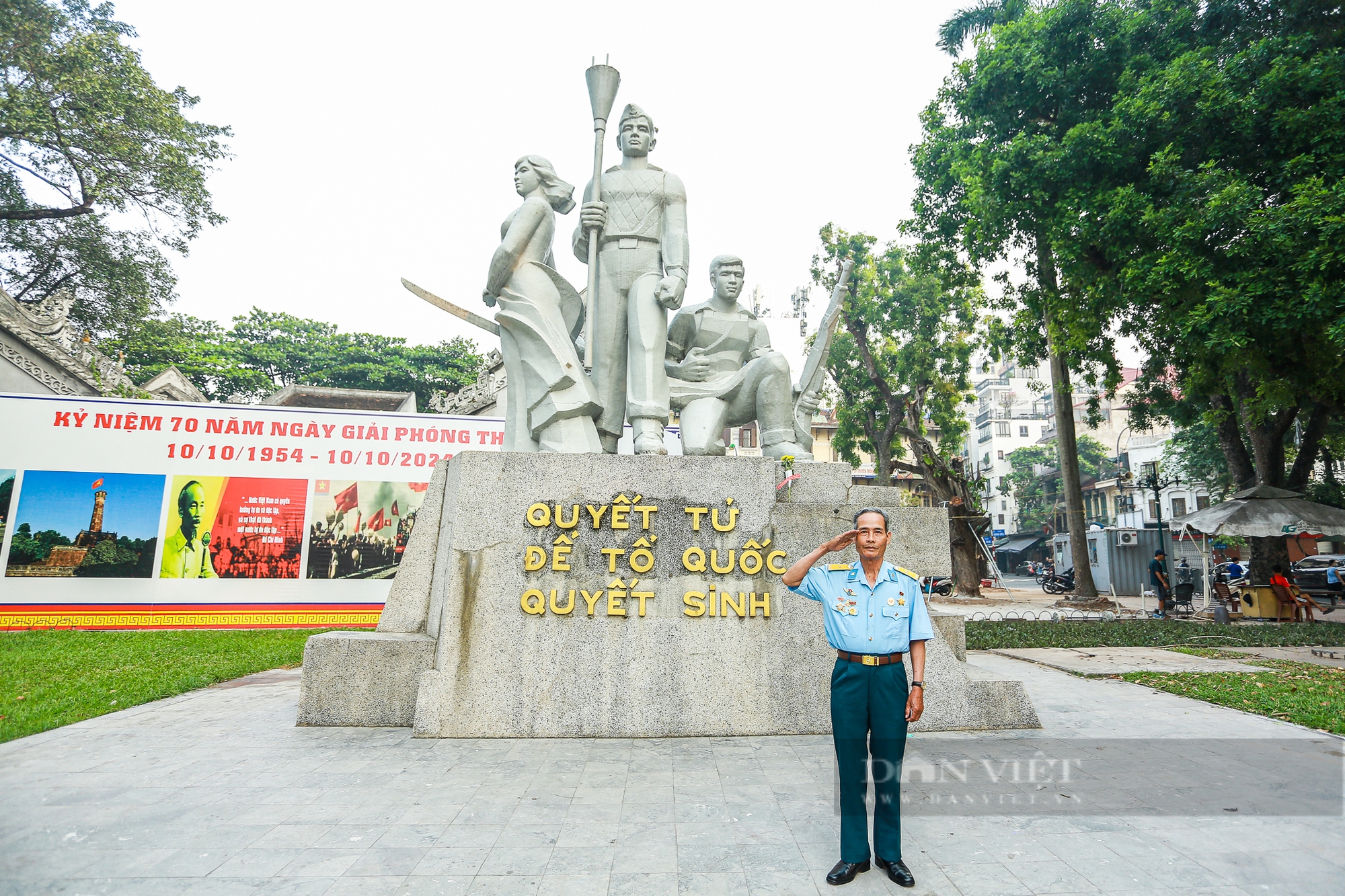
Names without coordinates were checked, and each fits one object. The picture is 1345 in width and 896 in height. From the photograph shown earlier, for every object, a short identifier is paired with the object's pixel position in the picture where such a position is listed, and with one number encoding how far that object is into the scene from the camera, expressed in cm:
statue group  555
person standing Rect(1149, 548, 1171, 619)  1516
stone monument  470
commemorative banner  1241
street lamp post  2136
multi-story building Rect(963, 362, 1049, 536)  6253
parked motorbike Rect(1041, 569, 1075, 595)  2325
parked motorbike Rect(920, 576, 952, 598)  2175
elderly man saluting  268
